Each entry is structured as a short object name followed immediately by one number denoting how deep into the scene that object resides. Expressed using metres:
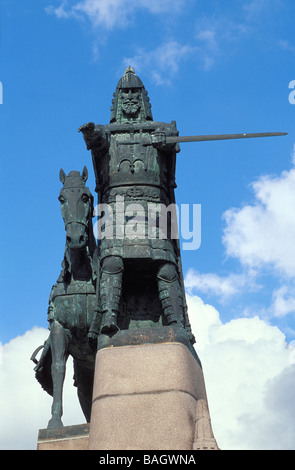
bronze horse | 11.95
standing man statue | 11.89
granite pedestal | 10.10
